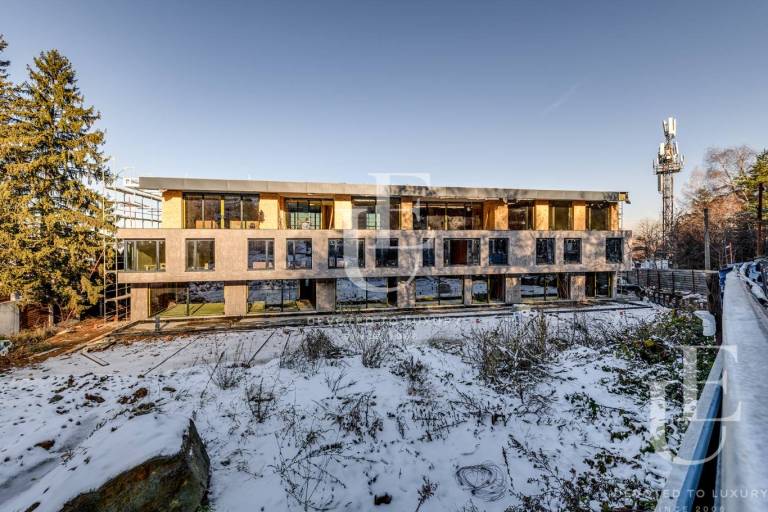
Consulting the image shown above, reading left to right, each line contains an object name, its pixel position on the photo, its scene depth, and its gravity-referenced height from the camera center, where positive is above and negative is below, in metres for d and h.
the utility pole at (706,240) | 28.88 +1.43
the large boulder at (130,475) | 4.02 -2.75
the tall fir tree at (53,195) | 16.77 +3.35
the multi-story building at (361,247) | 19.66 +0.67
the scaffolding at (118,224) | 19.30 +2.14
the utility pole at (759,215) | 21.95 +2.74
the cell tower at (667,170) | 43.25 +11.30
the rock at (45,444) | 6.56 -3.61
